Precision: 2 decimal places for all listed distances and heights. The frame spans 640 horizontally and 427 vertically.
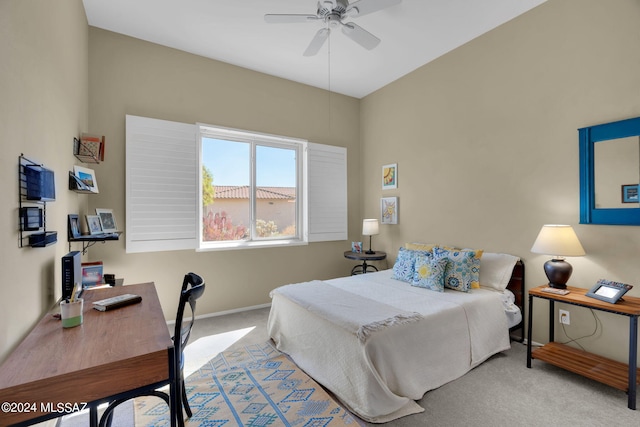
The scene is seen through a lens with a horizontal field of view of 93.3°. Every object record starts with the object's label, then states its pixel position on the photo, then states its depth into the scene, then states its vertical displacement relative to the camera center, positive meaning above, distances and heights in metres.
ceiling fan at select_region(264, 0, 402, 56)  2.24 +1.54
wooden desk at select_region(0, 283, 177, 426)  0.95 -0.53
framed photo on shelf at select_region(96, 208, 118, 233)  2.76 -0.07
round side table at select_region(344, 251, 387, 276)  4.06 -0.61
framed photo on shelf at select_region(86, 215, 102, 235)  2.56 -0.10
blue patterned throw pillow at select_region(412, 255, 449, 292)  2.85 -0.59
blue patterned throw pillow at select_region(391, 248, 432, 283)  3.18 -0.58
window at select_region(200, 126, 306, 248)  3.81 +0.32
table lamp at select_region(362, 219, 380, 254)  4.25 -0.21
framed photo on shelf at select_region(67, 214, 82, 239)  2.26 -0.11
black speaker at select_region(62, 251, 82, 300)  1.74 -0.36
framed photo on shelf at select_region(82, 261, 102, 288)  2.37 -0.49
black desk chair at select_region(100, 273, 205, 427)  1.47 -0.68
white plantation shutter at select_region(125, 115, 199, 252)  3.21 +0.31
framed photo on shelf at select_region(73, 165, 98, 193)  2.41 +0.30
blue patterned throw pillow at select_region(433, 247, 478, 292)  2.84 -0.57
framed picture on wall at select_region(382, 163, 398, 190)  4.30 +0.52
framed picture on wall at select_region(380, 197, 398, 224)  4.27 +0.03
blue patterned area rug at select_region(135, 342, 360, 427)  1.87 -1.28
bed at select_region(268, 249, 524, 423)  1.93 -0.90
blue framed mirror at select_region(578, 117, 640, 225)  2.27 +0.31
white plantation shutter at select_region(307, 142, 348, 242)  4.46 +0.30
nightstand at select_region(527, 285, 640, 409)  1.95 -1.14
